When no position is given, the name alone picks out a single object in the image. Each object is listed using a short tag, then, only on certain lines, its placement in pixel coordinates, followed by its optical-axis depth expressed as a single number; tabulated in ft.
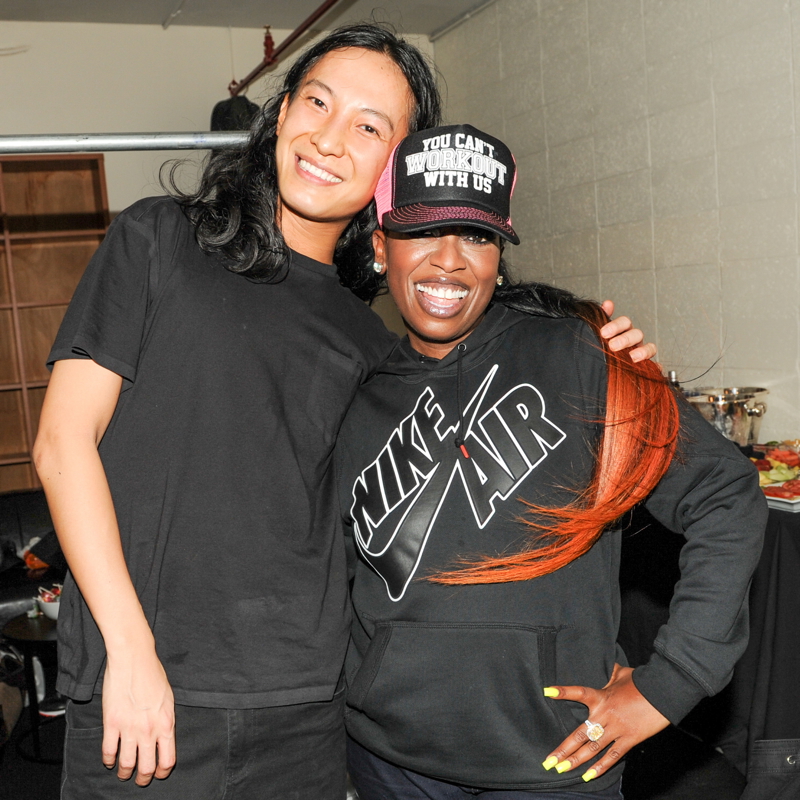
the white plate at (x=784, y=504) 8.08
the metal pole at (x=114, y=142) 4.99
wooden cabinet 16.72
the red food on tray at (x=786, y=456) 9.25
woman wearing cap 3.72
